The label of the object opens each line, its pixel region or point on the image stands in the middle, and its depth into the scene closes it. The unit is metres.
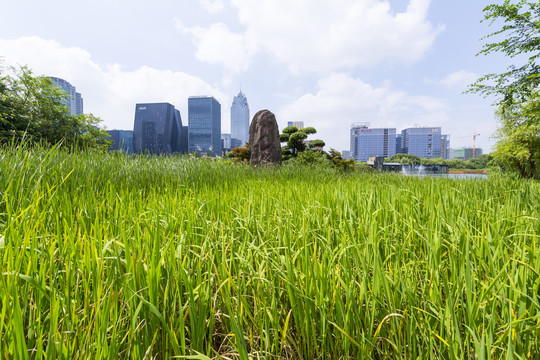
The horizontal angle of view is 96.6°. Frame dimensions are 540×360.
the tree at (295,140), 14.38
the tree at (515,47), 6.49
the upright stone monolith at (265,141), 9.30
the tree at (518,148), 13.83
